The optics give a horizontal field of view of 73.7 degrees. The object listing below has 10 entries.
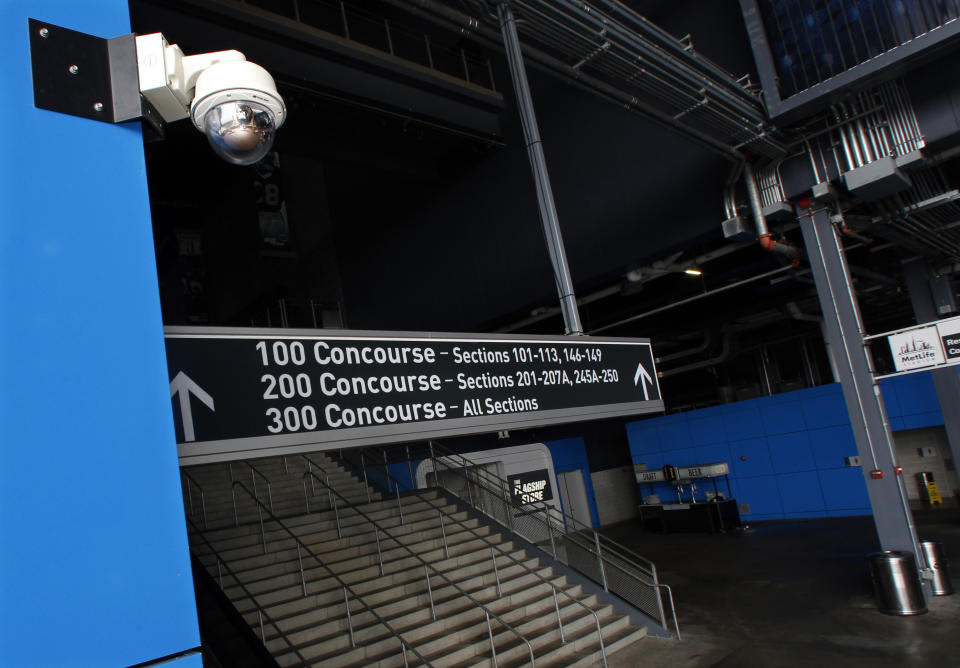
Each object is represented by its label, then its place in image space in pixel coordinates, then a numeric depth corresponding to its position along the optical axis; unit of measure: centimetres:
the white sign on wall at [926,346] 707
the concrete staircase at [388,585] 779
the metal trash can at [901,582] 773
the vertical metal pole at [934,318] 1129
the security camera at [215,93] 178
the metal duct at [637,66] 520
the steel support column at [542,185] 432
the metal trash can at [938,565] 797
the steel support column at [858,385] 782
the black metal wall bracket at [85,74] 159
